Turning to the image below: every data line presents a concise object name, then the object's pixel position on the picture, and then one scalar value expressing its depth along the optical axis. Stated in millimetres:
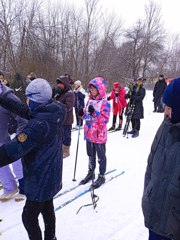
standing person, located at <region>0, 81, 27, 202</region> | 2678
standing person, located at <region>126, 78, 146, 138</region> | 5893
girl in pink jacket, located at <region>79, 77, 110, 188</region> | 3195
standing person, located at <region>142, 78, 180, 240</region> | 1326
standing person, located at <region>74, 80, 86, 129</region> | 6974
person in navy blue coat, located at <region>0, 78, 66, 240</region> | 1679
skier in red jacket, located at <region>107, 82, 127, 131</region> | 6503
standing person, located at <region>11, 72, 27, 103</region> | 5802
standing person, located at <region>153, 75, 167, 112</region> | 9177
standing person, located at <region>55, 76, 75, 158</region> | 4115
